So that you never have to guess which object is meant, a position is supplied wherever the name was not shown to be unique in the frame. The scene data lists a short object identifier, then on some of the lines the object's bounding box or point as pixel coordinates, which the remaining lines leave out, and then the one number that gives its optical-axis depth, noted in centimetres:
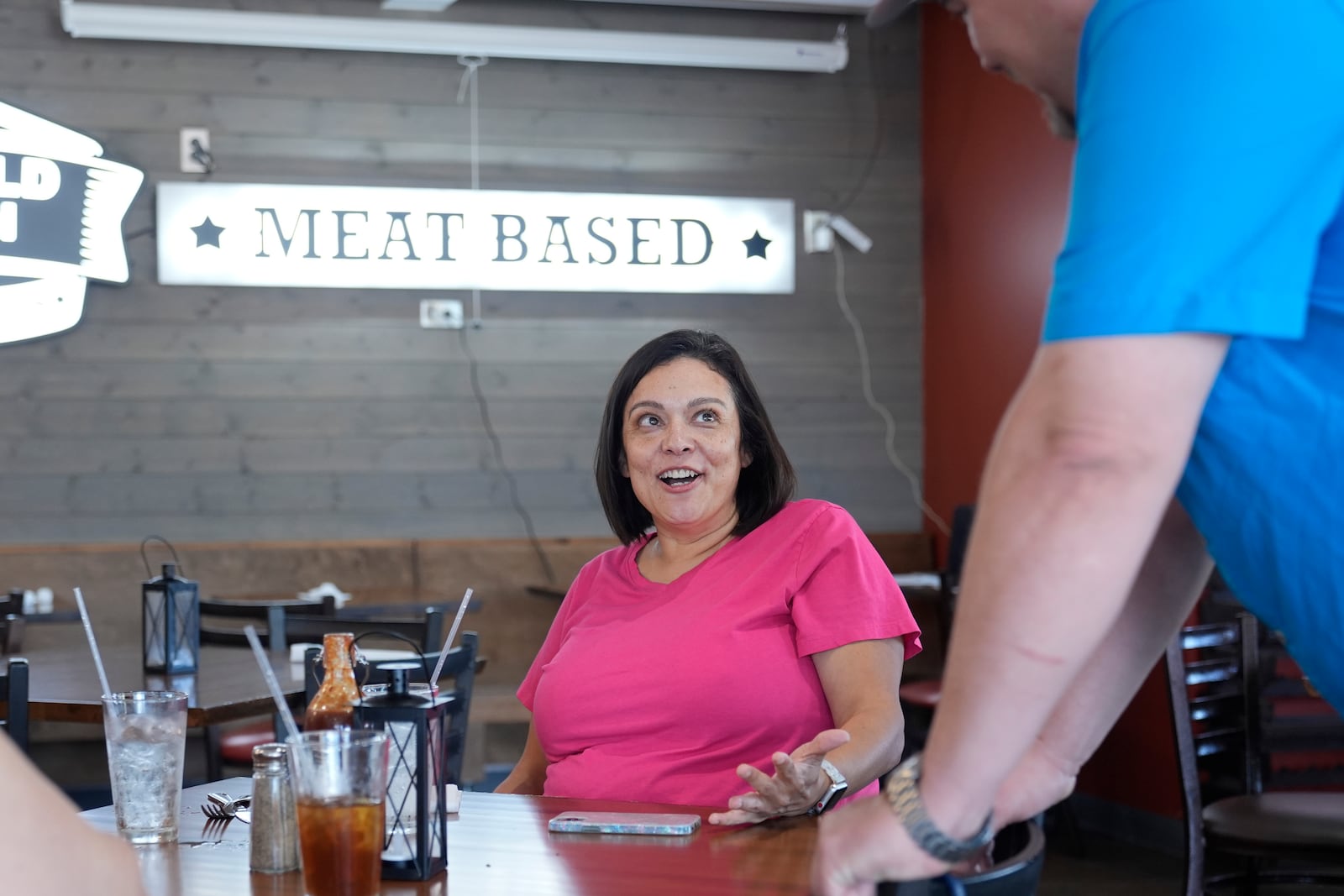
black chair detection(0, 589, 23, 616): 380
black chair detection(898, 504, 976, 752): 450
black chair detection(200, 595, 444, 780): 298
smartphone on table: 144
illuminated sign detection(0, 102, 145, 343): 509
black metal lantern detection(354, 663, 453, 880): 126
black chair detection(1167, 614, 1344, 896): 287
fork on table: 157
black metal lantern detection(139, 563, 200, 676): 295
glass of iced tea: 115
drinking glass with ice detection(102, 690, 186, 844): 144
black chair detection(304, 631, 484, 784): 222
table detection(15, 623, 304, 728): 249
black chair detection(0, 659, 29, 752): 223
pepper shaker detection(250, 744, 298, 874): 131
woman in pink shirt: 187
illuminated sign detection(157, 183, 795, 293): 528
